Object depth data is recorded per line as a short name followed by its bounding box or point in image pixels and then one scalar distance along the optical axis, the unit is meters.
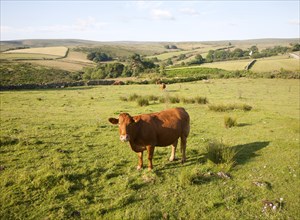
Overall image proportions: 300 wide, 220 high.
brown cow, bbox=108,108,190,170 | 8.04
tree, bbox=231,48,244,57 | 111.55
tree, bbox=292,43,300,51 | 105.97
